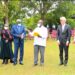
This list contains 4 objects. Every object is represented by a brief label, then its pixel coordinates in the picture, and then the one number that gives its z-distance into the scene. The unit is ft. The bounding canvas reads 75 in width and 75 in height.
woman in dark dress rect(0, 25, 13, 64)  24.71
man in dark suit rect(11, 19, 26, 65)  23.85
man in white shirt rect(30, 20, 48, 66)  23.53
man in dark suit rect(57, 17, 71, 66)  23.24
